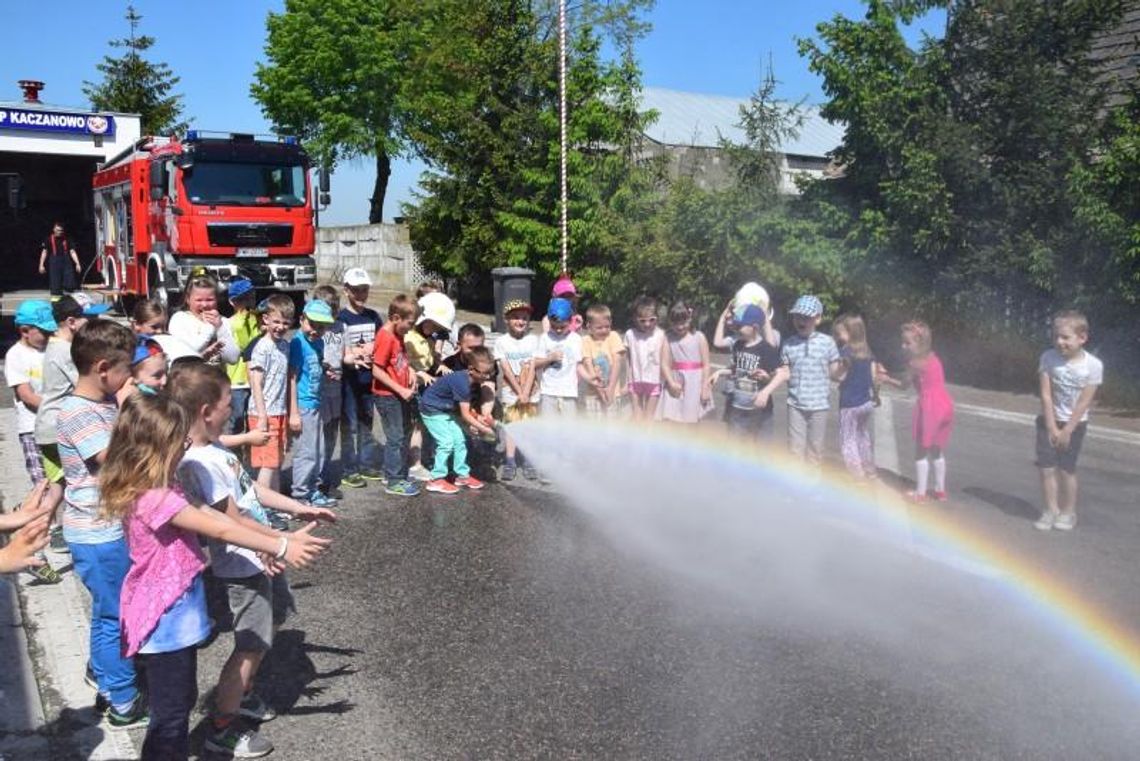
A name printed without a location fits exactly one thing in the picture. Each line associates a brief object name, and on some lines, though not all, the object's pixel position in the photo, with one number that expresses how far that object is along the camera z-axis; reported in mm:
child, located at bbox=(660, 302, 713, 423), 8711
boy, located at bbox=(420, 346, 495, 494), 8502
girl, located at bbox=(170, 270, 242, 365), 7383
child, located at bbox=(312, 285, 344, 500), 8352
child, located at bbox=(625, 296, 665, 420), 8898
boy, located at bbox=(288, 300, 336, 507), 7699
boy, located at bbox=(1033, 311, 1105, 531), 7215
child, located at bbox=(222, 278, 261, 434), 7875
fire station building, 27359
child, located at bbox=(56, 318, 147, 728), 4121
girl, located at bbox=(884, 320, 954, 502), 8070
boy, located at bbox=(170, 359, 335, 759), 3928
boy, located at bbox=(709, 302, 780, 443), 8266
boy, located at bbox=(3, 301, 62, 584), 6410
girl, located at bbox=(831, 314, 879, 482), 8078
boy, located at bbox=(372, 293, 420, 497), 8484
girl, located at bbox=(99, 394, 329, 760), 3484
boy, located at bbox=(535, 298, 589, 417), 8969
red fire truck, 19297
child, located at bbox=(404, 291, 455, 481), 8820
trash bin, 20016
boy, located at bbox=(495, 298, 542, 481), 8852
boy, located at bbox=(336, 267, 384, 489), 8797
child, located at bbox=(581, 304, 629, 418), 9156
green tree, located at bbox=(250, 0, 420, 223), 41219
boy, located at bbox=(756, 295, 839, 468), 7973
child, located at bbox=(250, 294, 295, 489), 7062
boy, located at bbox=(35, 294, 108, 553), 5043
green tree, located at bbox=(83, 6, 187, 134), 46375
